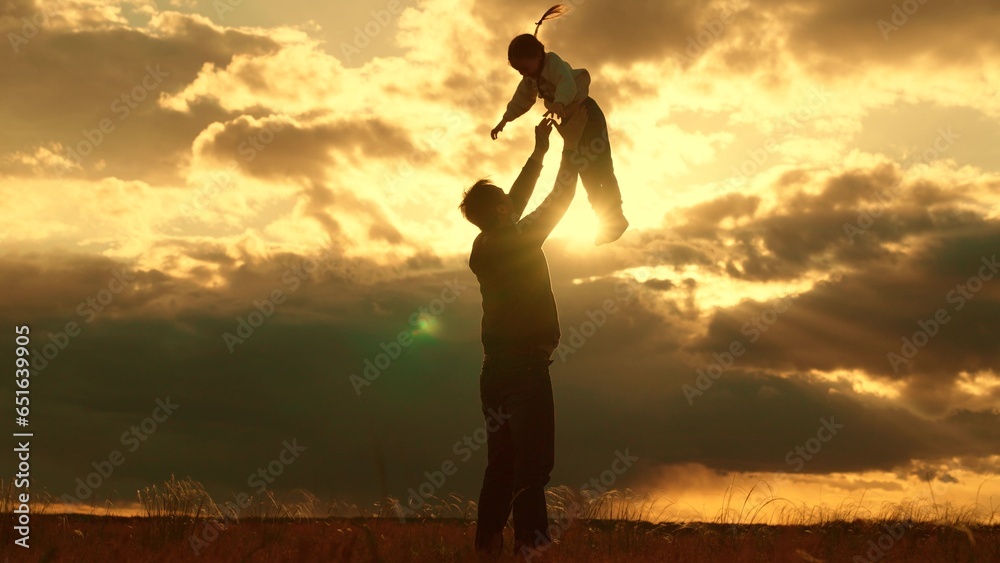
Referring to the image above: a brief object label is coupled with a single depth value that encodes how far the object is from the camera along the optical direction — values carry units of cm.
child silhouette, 838
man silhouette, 624
